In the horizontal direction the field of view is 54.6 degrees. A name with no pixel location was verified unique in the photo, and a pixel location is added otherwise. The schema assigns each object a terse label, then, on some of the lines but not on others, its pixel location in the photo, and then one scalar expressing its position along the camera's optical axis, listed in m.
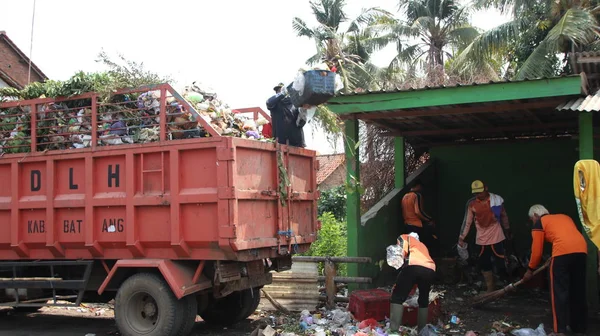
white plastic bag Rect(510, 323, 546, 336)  6.14
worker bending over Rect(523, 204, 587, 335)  6.13
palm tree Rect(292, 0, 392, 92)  25.84
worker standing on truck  7.11
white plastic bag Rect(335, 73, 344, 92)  6.88
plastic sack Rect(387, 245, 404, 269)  6.23
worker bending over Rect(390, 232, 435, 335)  6.17
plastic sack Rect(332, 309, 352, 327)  6.98
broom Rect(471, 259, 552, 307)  6.73
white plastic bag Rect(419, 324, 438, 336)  6.13
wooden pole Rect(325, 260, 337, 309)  7.98
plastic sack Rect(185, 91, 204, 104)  6.54
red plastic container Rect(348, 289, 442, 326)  6.77
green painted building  7.14
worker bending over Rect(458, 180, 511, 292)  8.42
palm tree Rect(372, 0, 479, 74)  24.56
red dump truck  5.87
